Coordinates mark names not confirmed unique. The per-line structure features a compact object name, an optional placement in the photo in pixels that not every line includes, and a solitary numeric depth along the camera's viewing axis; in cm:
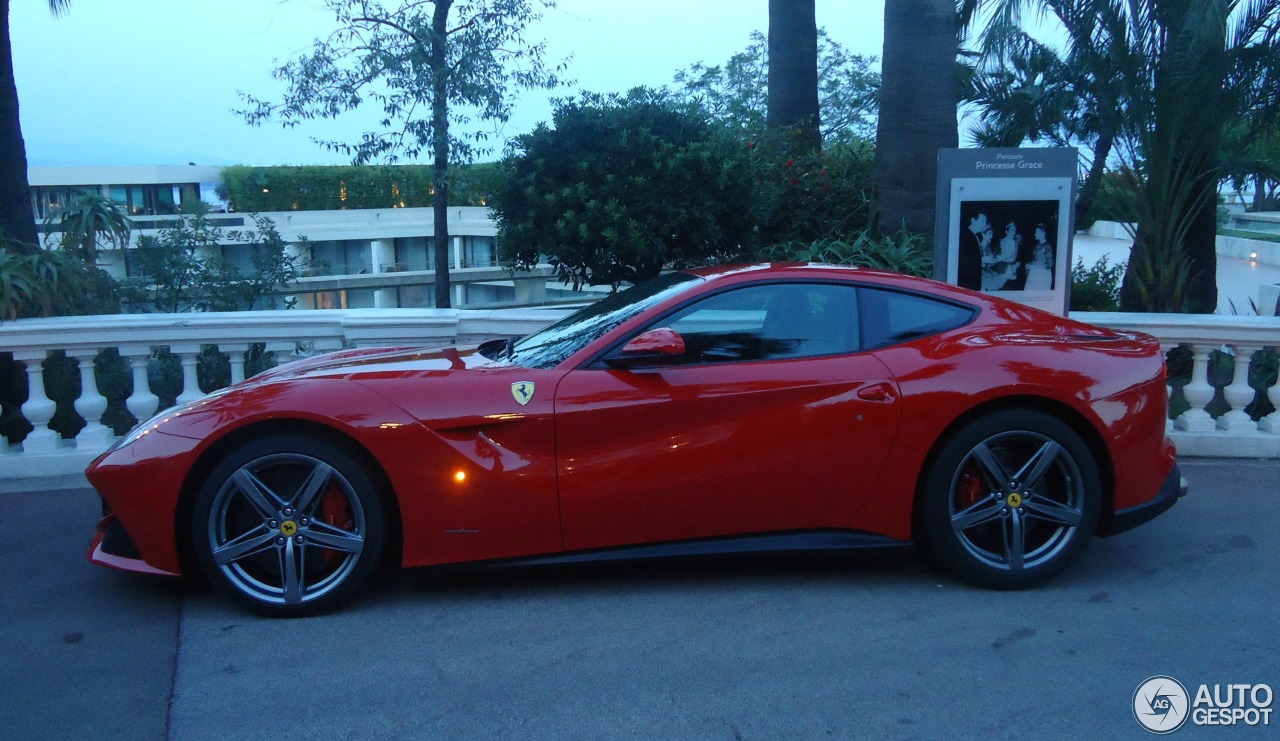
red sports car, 425
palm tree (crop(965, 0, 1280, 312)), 804
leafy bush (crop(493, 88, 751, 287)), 872
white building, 1867
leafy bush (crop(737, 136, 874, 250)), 998
